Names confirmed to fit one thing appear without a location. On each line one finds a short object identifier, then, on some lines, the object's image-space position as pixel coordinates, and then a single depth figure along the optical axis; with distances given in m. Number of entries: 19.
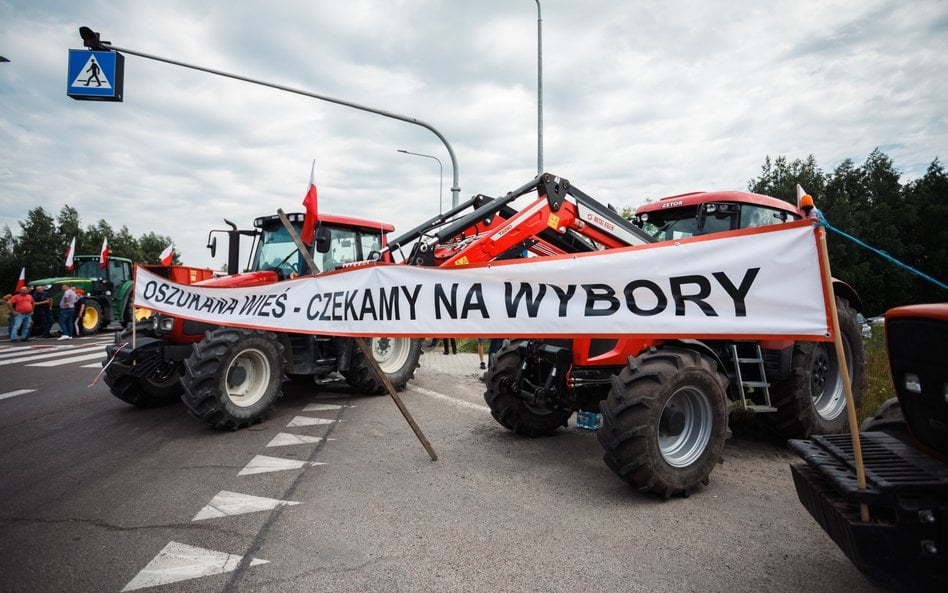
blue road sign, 9.33
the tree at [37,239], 50.69
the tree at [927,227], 41.44
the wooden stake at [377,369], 4.29
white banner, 2.64
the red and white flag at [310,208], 4.79
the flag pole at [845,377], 2.13
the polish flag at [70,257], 17.34
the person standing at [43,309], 17.23
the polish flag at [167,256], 8.70
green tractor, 18.36
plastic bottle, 5.51
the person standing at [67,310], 16.83
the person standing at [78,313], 17.66
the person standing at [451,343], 12.66
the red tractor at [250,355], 5.42
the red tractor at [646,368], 3.64
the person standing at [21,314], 15.66
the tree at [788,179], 46.09
